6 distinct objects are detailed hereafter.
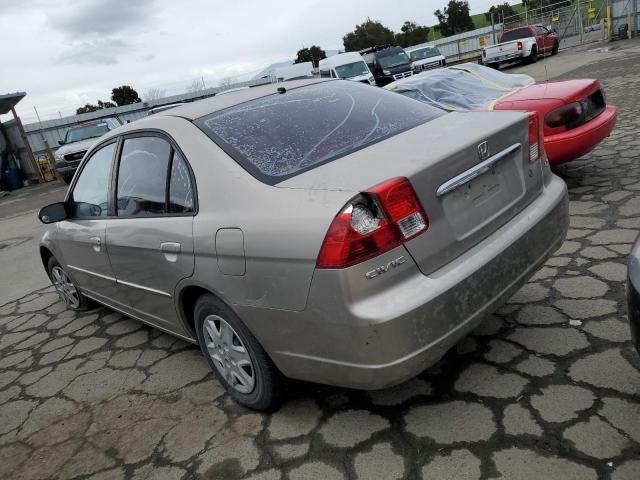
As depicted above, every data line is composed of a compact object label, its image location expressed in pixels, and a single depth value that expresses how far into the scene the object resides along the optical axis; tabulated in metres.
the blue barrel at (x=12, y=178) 19.28
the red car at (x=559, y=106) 4.47
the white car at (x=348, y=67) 21.17
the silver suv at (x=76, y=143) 14.76
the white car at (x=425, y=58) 23.45
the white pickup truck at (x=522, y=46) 21.66
